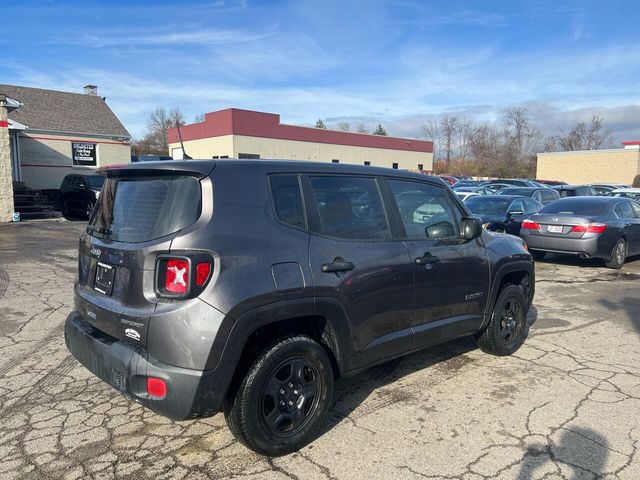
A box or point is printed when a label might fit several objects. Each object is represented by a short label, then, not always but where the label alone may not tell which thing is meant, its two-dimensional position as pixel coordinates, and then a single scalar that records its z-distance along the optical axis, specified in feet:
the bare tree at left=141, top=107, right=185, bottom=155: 210.26
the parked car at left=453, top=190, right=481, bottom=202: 63.26
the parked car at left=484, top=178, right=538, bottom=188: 91.56
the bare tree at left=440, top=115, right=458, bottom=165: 272.51
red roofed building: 139.23
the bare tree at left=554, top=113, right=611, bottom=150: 243.60
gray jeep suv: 9.62
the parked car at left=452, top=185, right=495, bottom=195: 74.19
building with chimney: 80.74
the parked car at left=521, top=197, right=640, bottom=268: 33.37
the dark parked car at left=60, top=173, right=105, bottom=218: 61.62
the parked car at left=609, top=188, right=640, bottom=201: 67.68
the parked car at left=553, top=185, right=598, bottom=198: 66.21
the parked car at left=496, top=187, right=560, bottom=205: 57.31
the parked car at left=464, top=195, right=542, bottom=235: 39.58
